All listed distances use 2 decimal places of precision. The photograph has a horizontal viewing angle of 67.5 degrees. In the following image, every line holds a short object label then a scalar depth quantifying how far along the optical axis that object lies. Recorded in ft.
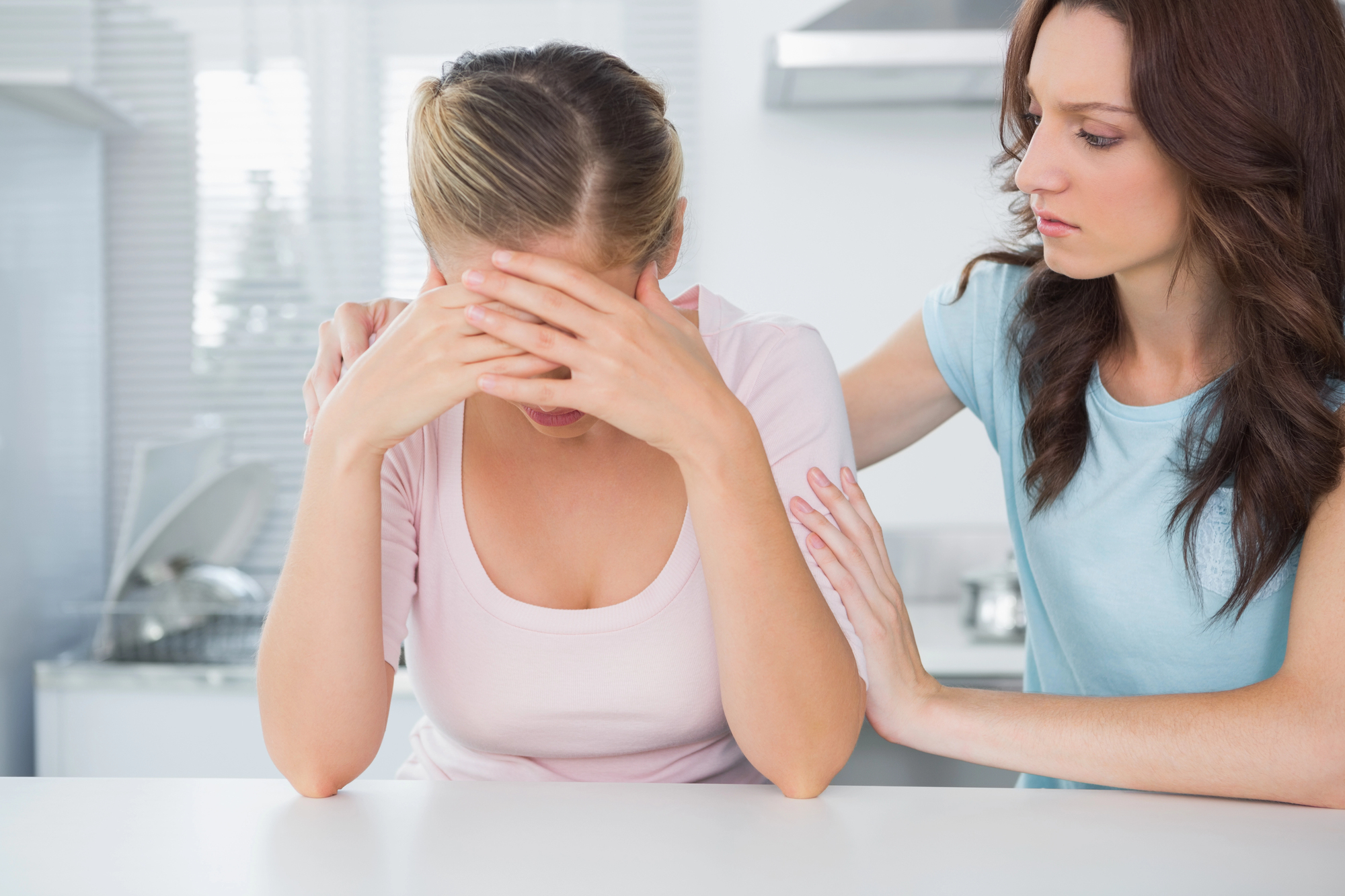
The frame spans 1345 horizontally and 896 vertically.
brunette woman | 2.65
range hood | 5.84
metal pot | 6.45
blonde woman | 2.54
